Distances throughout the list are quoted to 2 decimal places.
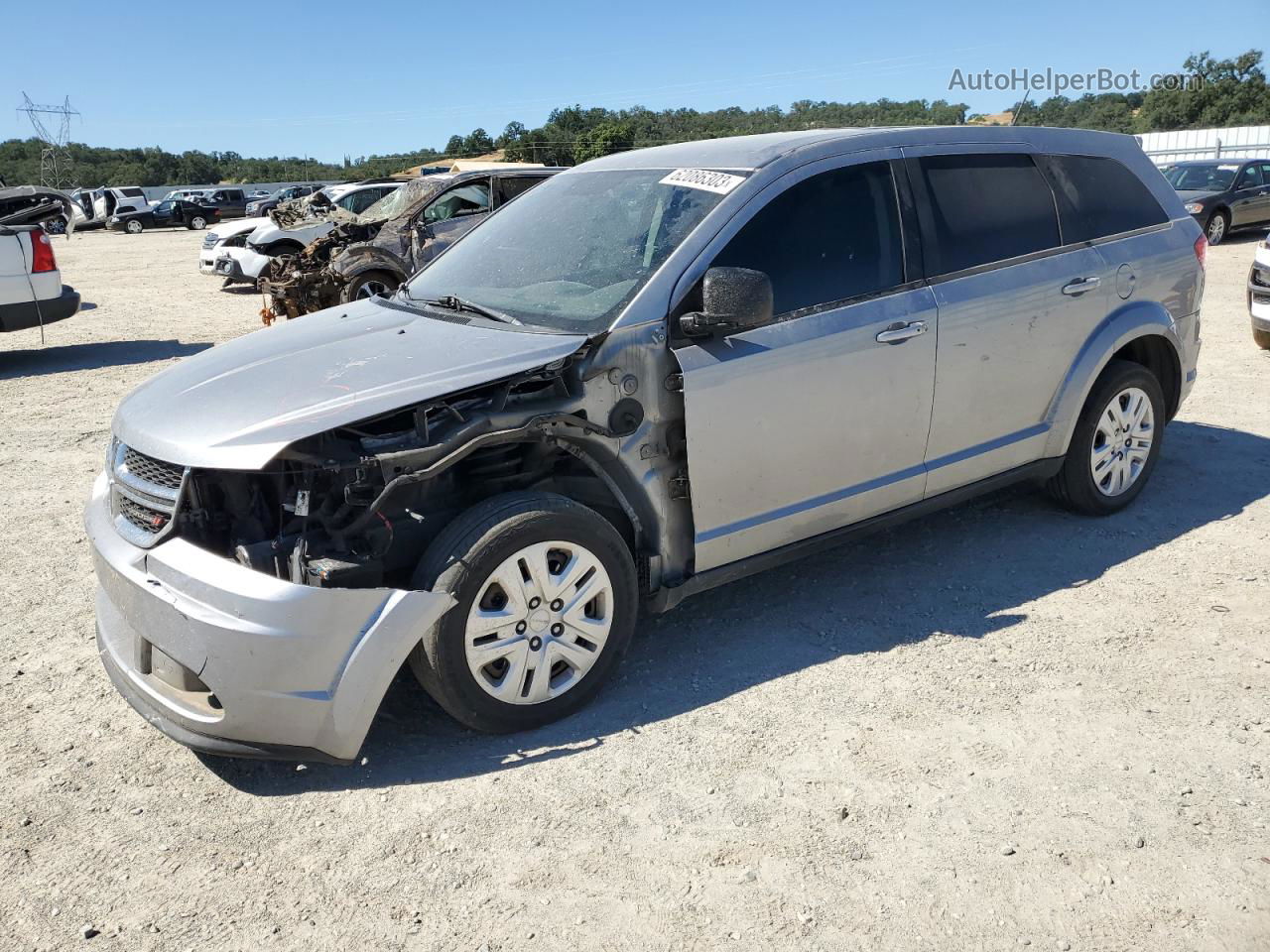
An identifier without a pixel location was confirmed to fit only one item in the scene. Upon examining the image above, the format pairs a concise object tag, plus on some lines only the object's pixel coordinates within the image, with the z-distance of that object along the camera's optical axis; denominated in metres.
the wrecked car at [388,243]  11.81
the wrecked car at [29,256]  9.83
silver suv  3.00
